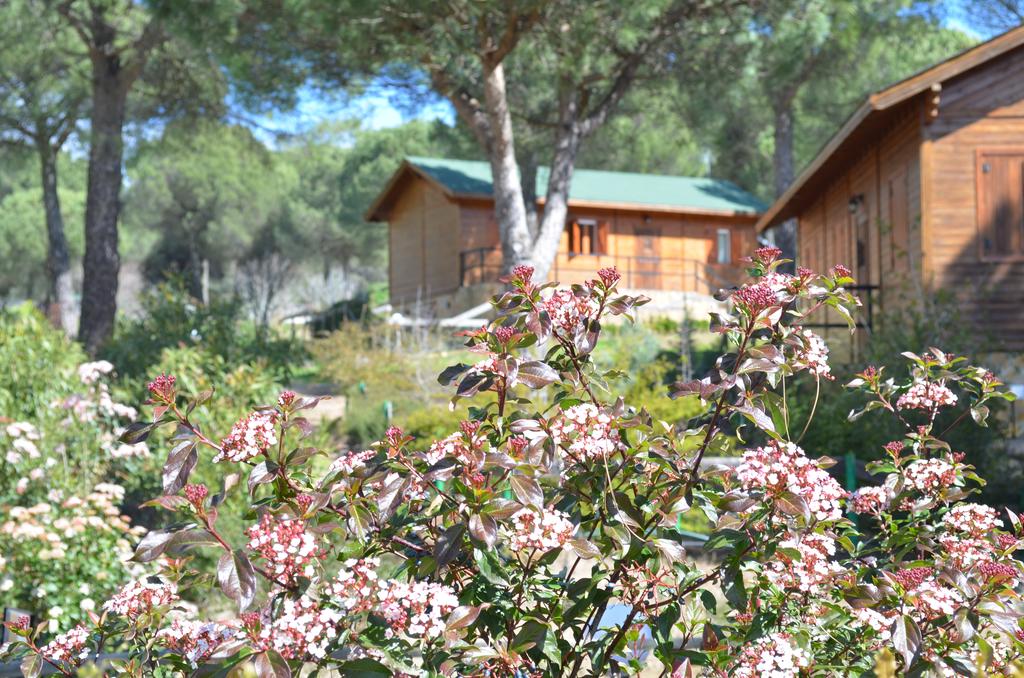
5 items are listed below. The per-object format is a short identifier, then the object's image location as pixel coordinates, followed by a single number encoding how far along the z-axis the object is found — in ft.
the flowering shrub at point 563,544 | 7.57
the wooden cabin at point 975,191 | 42.52
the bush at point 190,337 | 47.21
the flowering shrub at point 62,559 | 20.02
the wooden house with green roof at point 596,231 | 100.83
